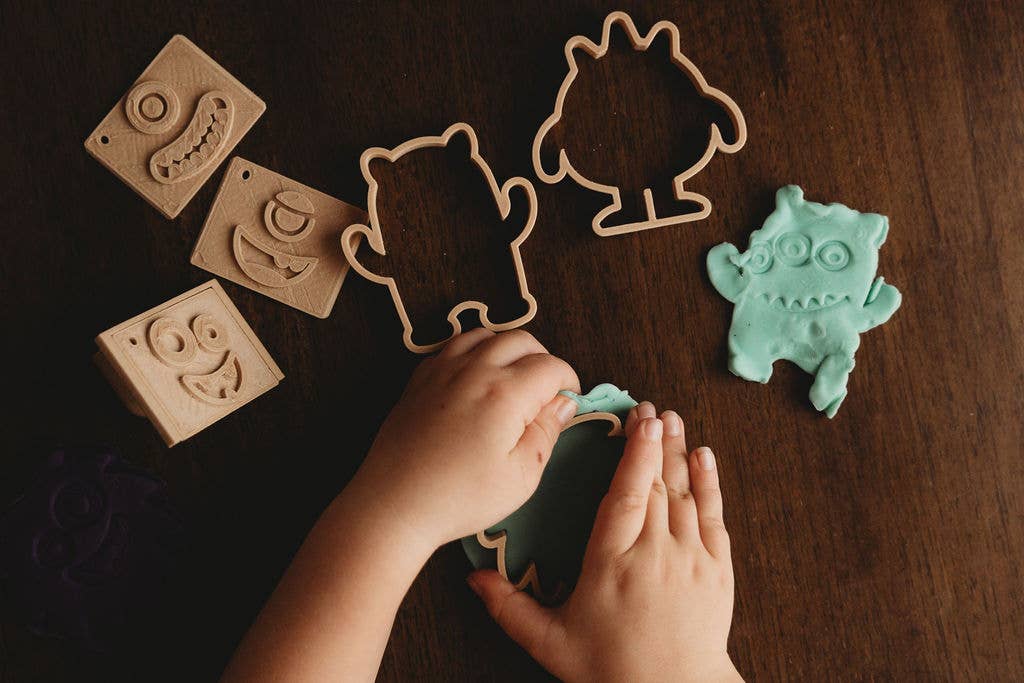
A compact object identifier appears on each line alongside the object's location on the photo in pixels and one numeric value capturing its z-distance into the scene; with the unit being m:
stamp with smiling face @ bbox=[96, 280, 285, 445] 0.68
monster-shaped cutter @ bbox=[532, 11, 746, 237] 0.75
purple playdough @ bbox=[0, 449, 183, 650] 0.71
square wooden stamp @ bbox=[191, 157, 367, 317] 0.74
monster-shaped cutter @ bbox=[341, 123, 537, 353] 0.73
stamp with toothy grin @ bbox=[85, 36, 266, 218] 0.74
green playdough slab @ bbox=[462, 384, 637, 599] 0.74
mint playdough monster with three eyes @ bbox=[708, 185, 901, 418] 0.76
